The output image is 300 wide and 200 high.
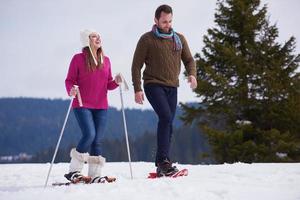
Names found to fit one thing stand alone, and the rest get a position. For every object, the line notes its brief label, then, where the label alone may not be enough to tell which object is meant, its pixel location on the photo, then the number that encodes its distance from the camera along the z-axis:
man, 11.23
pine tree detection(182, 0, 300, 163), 35.74
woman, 11.08
